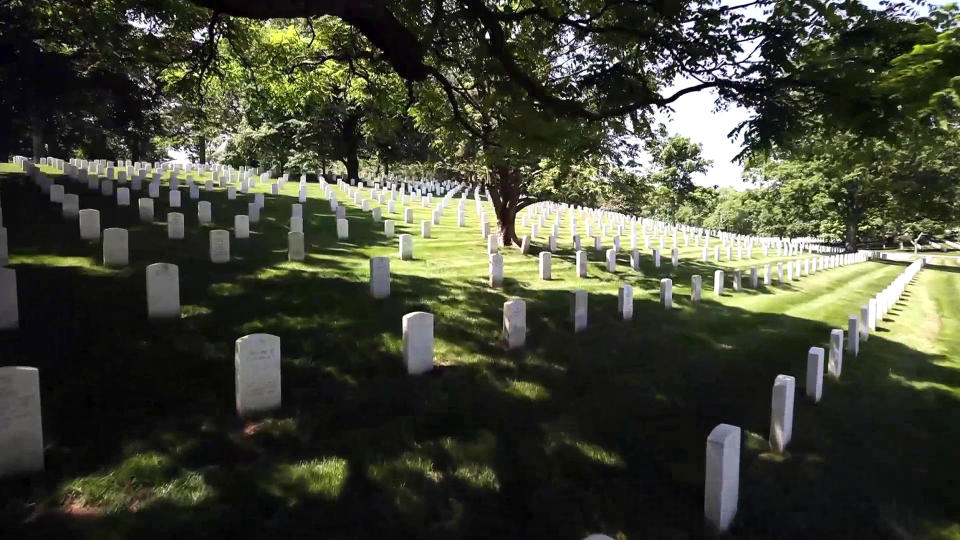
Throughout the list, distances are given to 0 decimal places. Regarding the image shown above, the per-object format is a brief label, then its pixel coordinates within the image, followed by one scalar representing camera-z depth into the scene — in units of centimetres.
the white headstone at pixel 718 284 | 1529
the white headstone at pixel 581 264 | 1477
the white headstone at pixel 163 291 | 681
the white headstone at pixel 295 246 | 1112
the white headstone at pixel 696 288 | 1342
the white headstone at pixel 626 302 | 1057
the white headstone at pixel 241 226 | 1280
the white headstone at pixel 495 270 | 1176
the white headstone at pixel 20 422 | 396
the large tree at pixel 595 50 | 684
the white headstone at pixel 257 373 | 520
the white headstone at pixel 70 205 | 1193
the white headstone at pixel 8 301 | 600
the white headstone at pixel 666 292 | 1217
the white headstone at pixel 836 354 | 837
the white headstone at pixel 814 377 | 726
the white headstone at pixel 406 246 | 1348
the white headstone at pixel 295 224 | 1399
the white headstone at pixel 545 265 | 1362
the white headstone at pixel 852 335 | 1012
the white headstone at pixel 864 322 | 1148
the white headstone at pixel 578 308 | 938
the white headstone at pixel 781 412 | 565
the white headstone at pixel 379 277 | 931
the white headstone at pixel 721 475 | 417
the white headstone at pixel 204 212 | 1426
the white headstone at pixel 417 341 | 646
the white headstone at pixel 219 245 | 1003
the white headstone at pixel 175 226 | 1157
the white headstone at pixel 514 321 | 792
